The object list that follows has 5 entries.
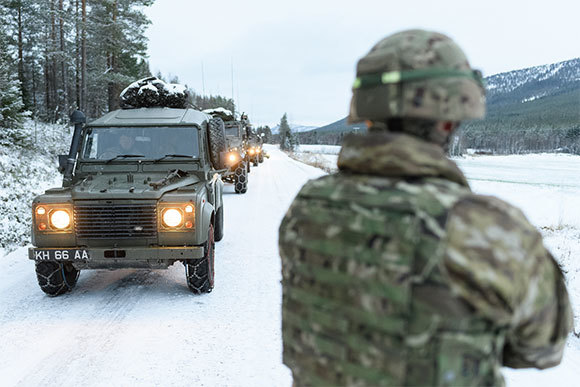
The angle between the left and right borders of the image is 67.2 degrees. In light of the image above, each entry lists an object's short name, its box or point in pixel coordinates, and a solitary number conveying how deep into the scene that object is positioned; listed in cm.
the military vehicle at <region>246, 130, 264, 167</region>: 2515
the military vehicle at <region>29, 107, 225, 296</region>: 453
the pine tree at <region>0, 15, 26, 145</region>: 1459
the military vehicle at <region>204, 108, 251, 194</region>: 1382
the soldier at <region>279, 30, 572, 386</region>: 119
